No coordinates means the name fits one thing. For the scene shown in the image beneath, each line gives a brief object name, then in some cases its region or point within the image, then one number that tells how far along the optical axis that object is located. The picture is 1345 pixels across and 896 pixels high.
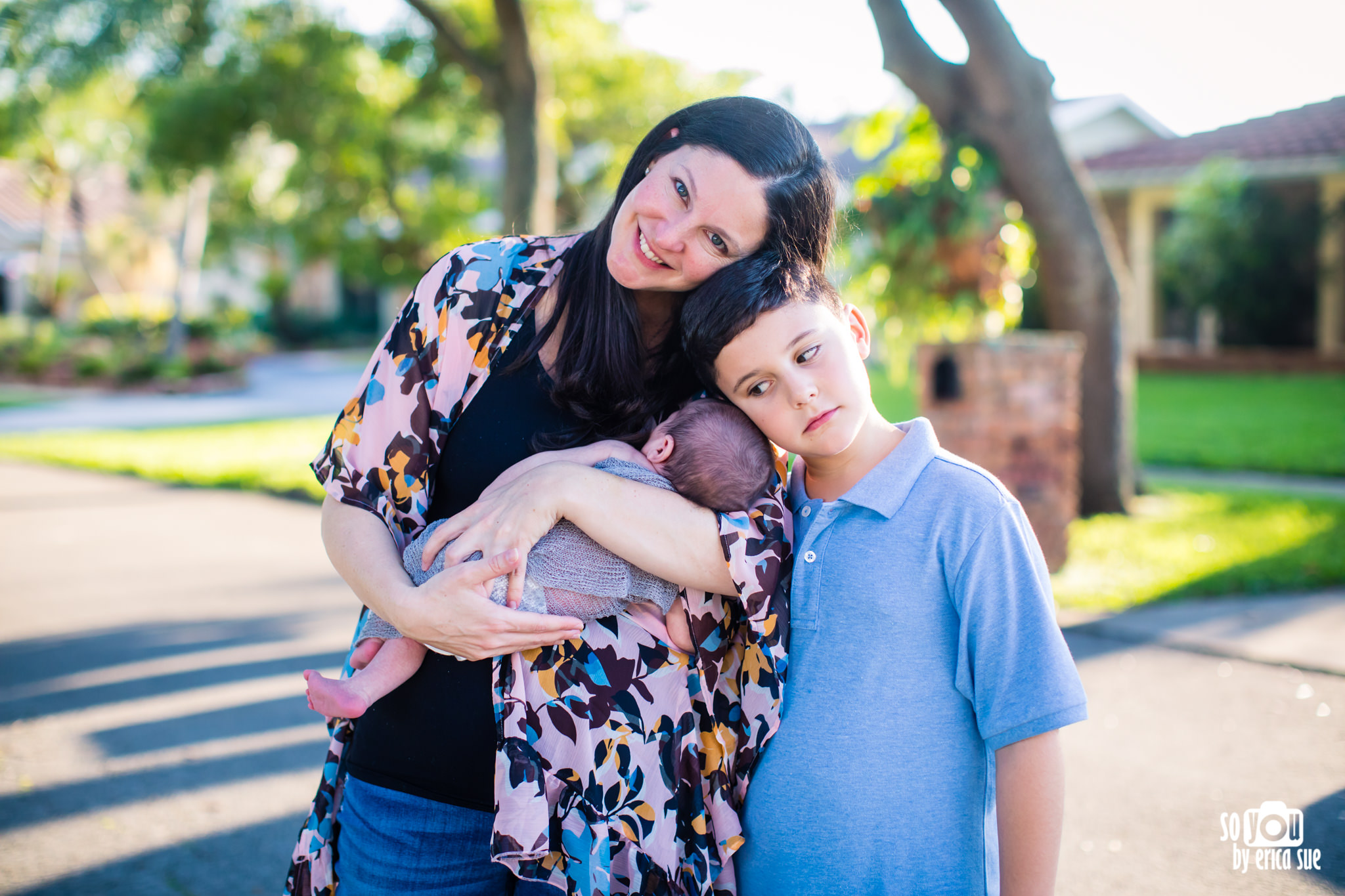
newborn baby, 1.70
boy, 1.59
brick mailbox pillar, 6.53
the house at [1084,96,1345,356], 17.33
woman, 1.64
